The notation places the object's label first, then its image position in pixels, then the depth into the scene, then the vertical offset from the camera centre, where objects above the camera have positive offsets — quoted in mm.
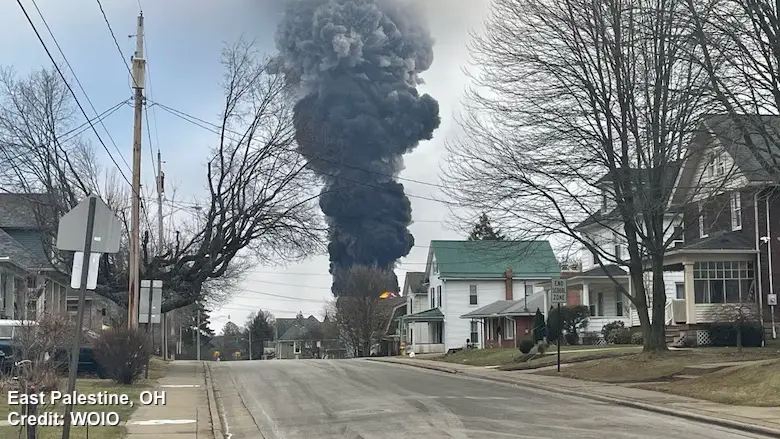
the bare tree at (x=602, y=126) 24219 +5749
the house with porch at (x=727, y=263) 35719 +2920
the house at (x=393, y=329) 81500 +548
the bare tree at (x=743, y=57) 19375 +6060
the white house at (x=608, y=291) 48281 +2439
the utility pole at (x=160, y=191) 42016 +6993
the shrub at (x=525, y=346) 36094 -423
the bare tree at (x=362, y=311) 80250 +2161
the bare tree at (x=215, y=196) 31156 +4990
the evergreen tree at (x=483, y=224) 28375 +3625
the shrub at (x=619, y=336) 42344 -24
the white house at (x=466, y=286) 66500 +3679
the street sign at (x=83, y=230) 10484 +1216
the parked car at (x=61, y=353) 19062 -470
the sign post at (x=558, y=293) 26984 +1256
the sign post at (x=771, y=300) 34938 +1369
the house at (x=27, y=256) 32281 +3249
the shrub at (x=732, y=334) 34562 +65
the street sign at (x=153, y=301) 27297 +1014
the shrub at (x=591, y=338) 46875 -131
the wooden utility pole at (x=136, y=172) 26344 +4652
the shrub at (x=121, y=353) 22734 -466
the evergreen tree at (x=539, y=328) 44875 +363
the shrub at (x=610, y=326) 45625 +476
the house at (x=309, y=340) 95438 -621
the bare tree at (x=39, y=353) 12685 -350
